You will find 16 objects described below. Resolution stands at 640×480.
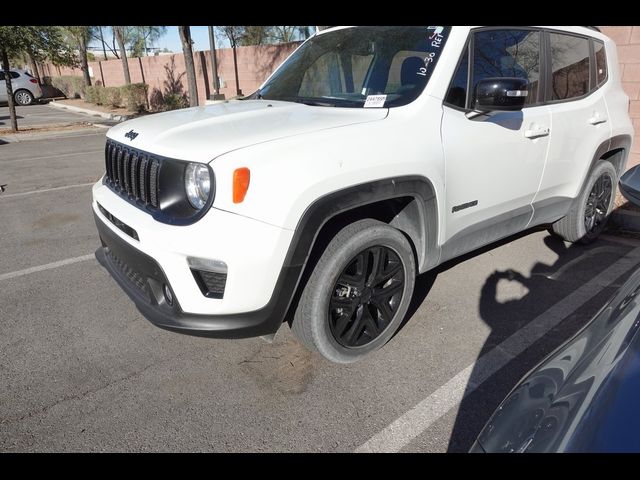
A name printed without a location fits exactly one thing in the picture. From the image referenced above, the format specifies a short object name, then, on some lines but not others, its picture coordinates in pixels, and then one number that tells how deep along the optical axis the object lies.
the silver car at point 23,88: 22.97
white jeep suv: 2.07
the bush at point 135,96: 19.47
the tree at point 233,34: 25.19
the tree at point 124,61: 22.96
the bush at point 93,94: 22.13
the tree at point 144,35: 35.59
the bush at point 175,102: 19.41
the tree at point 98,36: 29.99
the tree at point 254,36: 26.86
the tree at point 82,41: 25.31
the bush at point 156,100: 21.36
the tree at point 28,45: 12.45
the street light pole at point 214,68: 17.03
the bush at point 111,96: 20.52
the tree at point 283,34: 28.25
